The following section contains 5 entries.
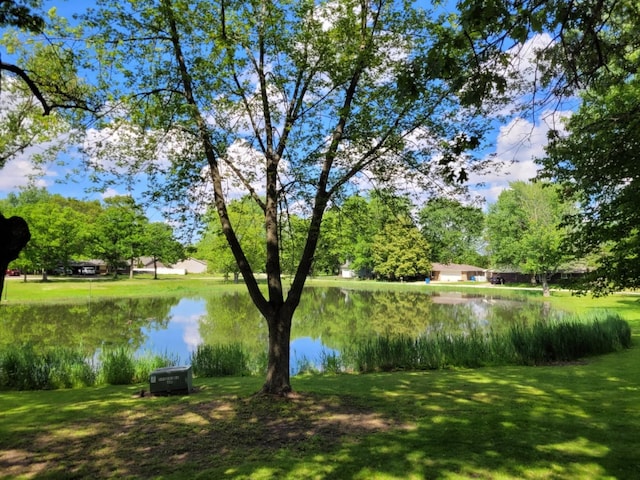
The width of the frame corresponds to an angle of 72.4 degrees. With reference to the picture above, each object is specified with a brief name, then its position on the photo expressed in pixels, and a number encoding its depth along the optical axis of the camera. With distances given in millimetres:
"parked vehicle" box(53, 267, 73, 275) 59906
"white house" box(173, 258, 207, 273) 83350
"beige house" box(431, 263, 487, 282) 67250
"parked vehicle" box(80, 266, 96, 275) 67831
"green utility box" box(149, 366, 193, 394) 7477
